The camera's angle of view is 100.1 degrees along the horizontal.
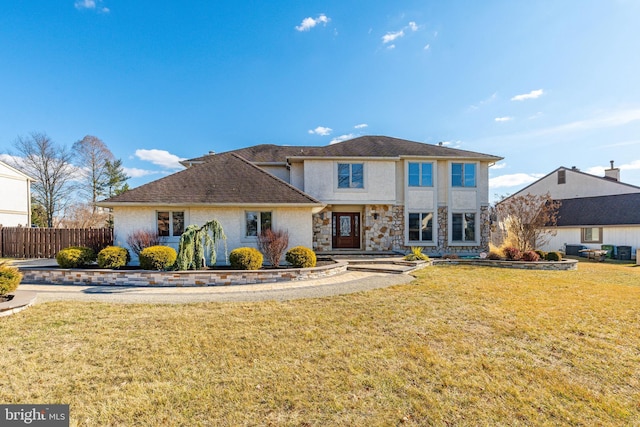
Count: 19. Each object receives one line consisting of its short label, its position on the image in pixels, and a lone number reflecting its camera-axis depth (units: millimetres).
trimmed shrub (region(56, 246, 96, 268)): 9609
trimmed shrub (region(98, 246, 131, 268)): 9617
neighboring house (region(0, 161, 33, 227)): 22422
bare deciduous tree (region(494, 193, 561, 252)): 14758
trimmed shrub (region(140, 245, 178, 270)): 9375
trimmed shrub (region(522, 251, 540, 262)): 13180
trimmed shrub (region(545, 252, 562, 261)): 13516
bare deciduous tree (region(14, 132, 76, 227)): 26812
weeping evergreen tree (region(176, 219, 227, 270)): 9227
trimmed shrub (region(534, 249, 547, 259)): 14006
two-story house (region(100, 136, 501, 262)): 15812
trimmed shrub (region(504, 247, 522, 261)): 13227
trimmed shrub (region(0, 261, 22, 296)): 6285
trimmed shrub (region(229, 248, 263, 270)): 9586
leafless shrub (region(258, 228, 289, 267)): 10852
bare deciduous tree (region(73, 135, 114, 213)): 26797
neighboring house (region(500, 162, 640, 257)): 20281
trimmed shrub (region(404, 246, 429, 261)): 12977
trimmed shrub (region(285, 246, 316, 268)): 10125
